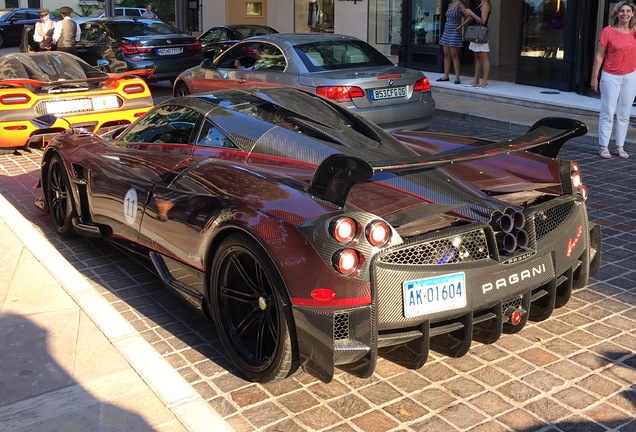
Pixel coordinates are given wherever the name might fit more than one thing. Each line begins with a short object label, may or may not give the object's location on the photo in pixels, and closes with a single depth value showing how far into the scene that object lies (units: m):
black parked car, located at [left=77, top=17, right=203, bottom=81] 16.11
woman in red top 9.28
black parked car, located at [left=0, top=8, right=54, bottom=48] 33.69
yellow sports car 9.65
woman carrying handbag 14.53
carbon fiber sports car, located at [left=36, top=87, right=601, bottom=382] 3.73
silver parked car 9.63
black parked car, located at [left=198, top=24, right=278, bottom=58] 18.88
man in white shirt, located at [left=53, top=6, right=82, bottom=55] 16.42
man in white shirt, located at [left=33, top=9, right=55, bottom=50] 16.62
